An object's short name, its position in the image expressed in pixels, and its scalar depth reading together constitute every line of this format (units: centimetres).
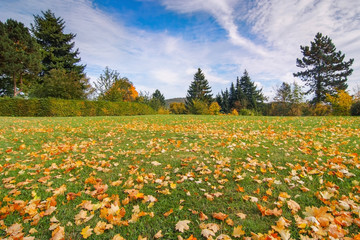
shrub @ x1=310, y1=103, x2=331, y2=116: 2345
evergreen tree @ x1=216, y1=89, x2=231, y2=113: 4222
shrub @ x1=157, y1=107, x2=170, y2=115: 2925
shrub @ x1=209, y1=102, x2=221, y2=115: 3303
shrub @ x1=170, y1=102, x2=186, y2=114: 4525
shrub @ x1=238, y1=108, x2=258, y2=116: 2641
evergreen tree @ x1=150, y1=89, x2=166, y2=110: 3078
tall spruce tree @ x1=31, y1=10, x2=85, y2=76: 2752
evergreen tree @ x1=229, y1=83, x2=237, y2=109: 4155
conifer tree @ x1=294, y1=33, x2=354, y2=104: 2714
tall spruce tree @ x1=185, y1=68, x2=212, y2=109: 4272
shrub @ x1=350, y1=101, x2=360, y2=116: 1424
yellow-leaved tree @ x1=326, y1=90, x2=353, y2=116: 1755
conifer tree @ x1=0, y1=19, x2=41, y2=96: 2022
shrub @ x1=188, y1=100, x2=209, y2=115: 2942
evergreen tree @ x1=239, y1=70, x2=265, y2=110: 3917
